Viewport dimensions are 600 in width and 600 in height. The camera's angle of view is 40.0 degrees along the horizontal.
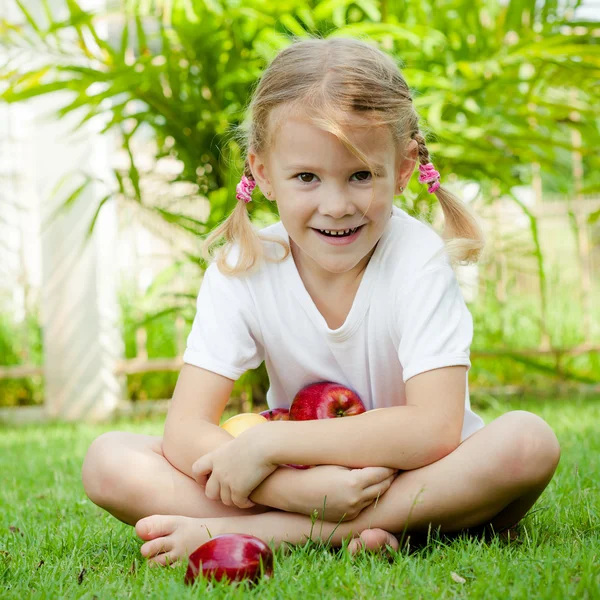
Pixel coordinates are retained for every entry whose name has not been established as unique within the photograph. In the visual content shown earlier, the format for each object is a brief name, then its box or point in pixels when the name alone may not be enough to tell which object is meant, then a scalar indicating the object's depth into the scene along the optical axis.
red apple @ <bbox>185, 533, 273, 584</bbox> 1.18
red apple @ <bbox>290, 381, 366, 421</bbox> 1.64
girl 1.42
